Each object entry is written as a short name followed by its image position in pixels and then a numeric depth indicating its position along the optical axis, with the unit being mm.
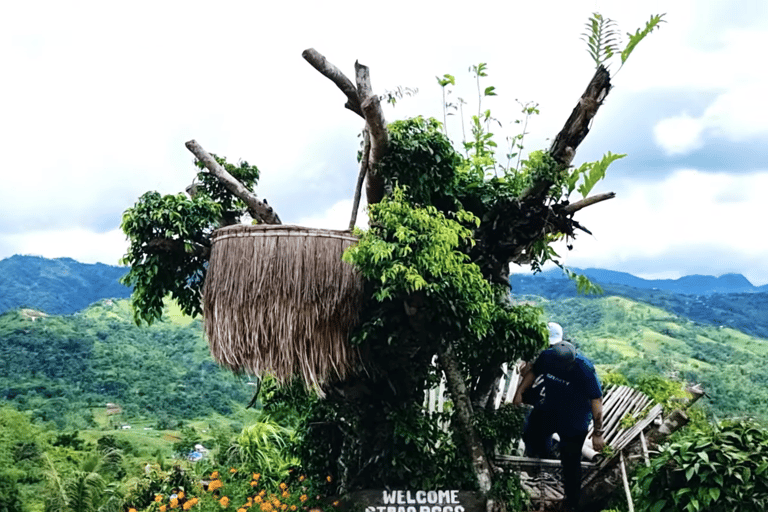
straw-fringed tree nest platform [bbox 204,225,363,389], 5562
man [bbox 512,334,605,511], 6395
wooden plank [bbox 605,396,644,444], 7192
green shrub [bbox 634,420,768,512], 5016
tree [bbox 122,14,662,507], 5801
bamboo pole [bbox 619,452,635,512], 5539
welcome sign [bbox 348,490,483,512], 6148
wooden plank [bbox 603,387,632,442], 7684
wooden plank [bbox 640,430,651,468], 5960
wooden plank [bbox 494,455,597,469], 6598
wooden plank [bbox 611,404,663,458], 6270
